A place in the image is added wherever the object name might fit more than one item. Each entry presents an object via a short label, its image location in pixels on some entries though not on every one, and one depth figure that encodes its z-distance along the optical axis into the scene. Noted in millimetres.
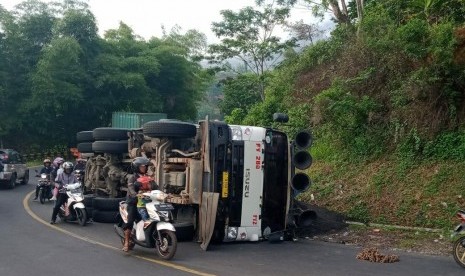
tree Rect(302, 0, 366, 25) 23541
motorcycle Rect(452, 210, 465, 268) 9195
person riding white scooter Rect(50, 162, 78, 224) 13992
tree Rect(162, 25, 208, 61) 60666
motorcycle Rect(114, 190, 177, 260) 9422
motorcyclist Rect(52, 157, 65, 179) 17152
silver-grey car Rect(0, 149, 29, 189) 22930
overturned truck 10680
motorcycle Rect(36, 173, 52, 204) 18453
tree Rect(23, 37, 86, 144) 40688
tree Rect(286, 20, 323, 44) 33188
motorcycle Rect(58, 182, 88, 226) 13586
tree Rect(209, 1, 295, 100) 35844
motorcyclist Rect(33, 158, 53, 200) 18998
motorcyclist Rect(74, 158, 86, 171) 17556
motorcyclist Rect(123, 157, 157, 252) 9961
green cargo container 38453
